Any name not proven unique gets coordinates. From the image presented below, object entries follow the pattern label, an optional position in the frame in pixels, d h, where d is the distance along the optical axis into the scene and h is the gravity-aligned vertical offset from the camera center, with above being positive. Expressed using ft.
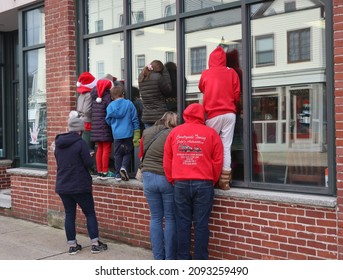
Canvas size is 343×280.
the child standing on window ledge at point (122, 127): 21.12 +0.01
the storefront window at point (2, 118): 33.63 +0.79
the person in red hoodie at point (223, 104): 18.02 +0.82
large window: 16.61 +1.93
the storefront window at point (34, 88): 27.35 +2.37
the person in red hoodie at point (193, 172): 16.42 -1.56
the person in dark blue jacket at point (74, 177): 19.39 -2.01
